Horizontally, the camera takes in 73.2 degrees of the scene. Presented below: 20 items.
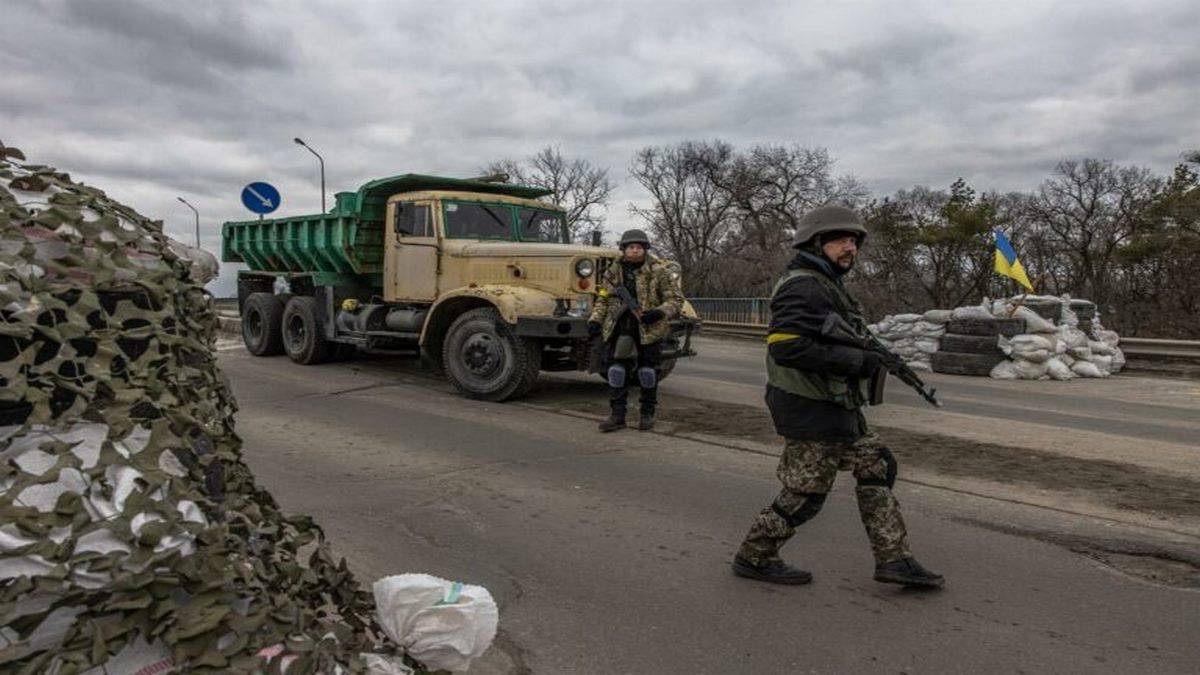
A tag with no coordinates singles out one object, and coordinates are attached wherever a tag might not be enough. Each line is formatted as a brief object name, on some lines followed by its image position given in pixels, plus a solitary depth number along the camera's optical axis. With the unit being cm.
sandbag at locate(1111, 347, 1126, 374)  1244
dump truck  845
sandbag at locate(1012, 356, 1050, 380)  1155
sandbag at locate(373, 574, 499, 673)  187
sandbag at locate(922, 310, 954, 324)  1293
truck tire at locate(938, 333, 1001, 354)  1189
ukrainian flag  1237
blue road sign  1421
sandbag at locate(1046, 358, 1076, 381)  1154
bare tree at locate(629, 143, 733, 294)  4528
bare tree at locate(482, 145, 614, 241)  5256
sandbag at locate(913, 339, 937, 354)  1288
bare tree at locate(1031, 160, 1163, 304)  2859
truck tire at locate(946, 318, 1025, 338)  1182
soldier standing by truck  701
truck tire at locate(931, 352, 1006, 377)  1187
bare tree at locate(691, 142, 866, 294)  4184
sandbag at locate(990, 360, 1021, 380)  1156
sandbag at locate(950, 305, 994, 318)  1234
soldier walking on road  339
